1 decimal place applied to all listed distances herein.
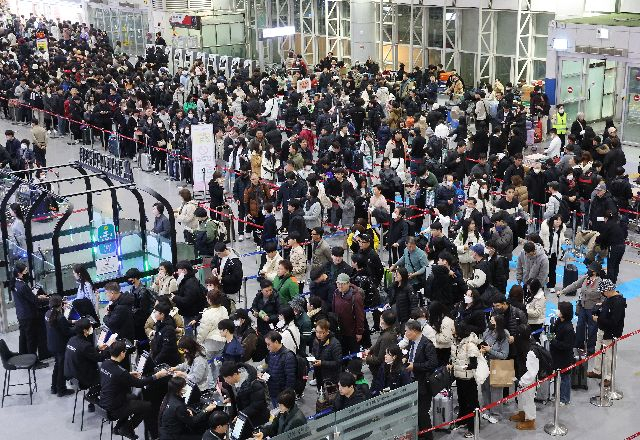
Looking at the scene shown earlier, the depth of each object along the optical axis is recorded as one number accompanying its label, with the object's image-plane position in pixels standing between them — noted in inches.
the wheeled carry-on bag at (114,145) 1025.5
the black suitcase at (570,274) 614.9
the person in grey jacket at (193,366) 422.6
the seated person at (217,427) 363.3
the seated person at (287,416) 379.2
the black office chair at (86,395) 463.5
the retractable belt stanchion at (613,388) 488.7
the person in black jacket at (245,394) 403.2
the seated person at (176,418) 388.8
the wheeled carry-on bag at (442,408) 455.2
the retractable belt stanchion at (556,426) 452.8
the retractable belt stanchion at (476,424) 423.5
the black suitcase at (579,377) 495.8
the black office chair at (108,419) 434.5
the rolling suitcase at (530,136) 1021.8
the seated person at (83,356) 457.4
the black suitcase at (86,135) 1123.5
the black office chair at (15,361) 490.4
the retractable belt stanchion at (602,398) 478.6
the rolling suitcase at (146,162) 986.7
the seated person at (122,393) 423.5
